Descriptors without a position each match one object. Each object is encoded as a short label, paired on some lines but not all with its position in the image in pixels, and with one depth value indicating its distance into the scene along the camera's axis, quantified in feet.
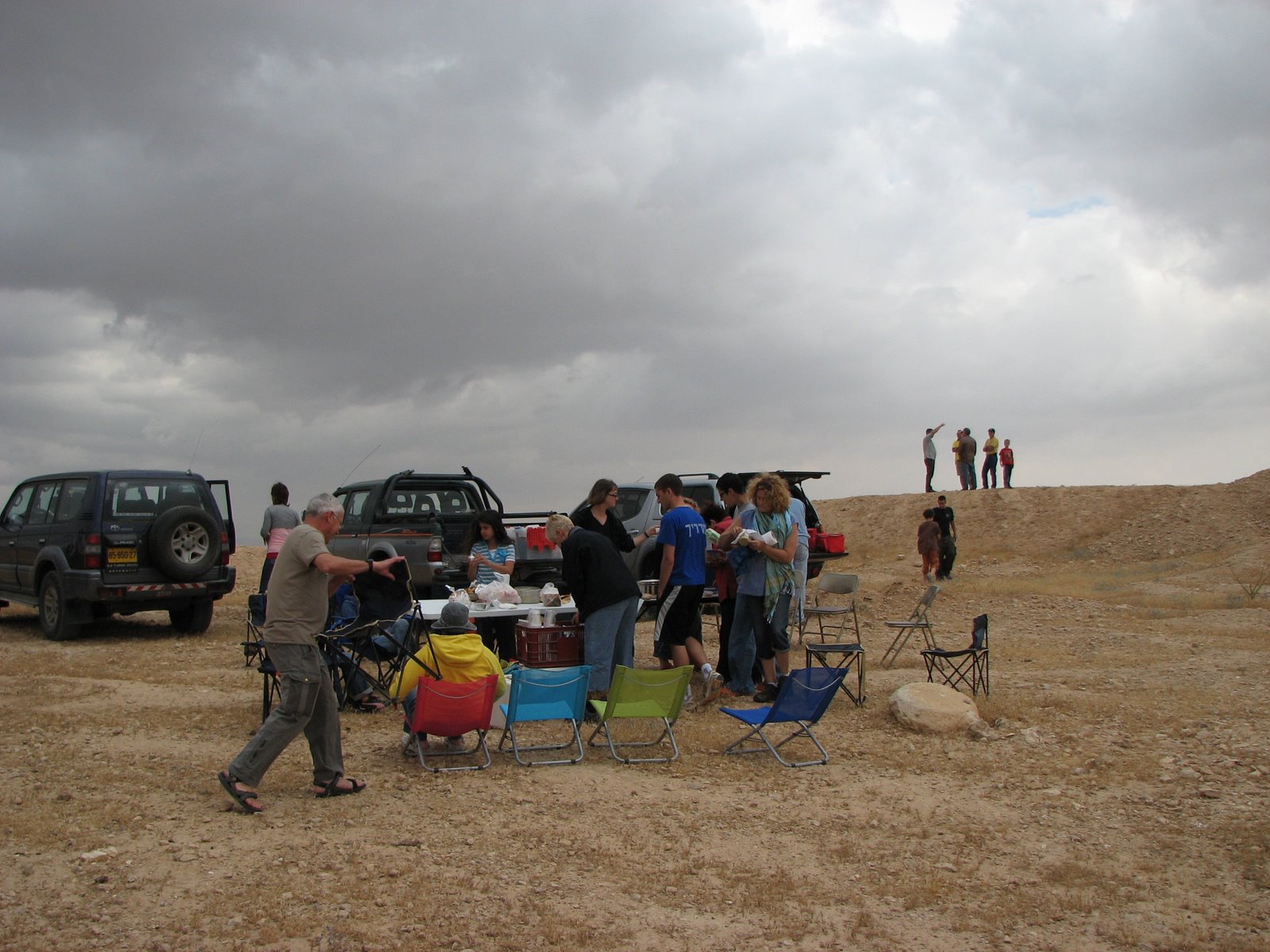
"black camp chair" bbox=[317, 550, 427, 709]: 23.90
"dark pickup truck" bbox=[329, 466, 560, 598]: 35.99
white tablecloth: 26.30
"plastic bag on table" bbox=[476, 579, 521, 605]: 26.99
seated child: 20.48
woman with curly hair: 25.55
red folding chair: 19.53
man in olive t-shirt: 16.90
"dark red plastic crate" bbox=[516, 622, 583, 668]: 25.08
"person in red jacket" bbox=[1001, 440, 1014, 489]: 90.58
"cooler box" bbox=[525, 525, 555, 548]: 36.96
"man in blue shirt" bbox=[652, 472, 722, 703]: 25.99
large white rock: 23.79
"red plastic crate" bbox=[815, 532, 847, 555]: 44.55
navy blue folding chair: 21.04
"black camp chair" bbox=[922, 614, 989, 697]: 26.94
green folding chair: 21.16
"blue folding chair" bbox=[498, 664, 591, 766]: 20.61
